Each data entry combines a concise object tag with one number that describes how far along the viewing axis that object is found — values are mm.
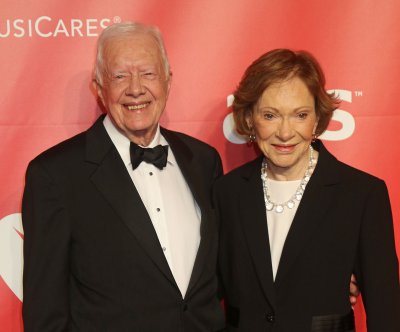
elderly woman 2252
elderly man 2141
